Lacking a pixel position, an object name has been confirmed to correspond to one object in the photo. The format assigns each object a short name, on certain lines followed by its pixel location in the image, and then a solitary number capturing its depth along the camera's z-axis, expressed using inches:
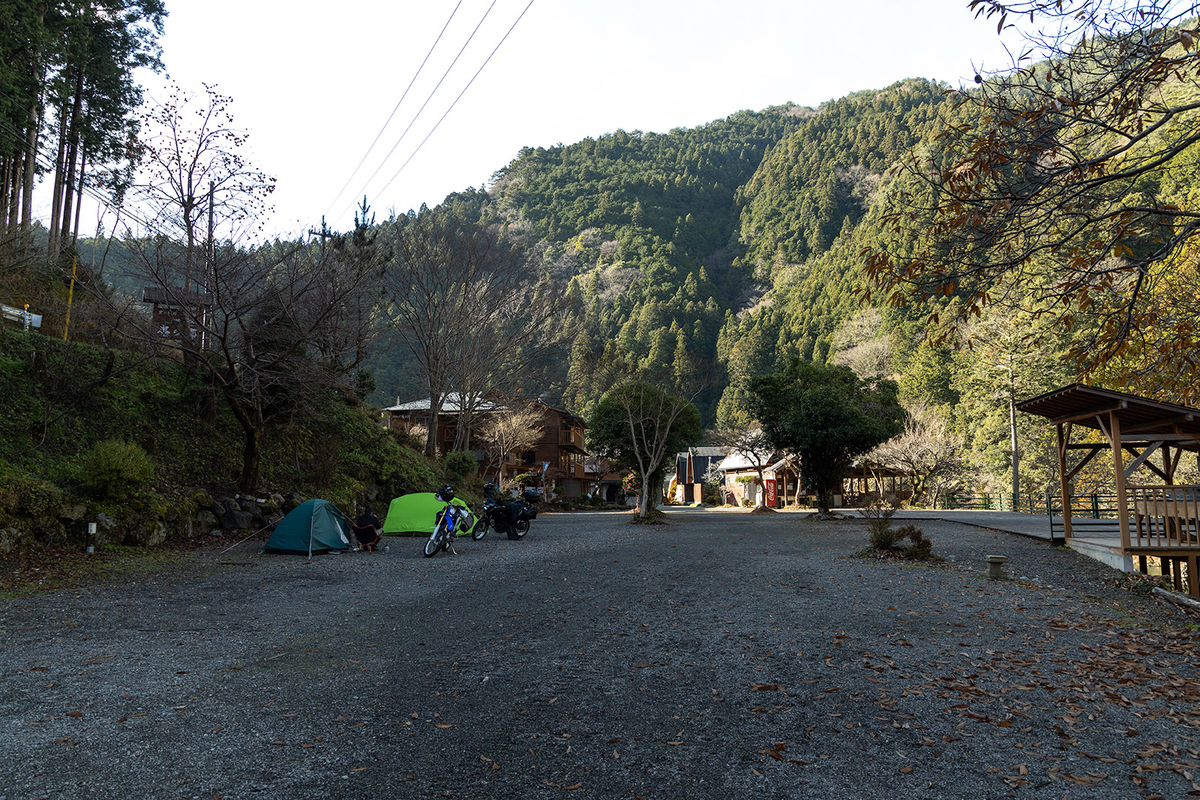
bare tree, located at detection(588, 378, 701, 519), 966.4
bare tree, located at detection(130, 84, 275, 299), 509.0
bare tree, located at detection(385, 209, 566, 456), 960.3
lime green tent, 624.7
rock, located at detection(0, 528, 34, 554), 359.6
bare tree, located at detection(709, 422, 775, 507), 1516.7
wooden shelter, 425.7
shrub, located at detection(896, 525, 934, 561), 457.7
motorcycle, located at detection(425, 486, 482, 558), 493.0
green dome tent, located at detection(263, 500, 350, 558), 475.5
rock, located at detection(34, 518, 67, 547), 386.9
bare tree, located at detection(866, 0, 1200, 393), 174.4
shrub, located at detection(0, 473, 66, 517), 376.8
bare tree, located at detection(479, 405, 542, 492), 1343.5
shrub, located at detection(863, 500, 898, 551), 479.8
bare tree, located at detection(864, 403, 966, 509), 1473.9
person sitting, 513.0
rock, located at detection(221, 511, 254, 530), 525.0
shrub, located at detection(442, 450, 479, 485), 929.5
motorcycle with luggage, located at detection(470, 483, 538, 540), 643.5
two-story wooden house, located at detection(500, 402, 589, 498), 1796.3
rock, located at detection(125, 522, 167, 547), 438.6
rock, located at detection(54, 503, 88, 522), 402.6
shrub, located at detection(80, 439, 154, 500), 422.9
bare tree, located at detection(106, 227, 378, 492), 520.1
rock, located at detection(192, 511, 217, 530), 500.1
